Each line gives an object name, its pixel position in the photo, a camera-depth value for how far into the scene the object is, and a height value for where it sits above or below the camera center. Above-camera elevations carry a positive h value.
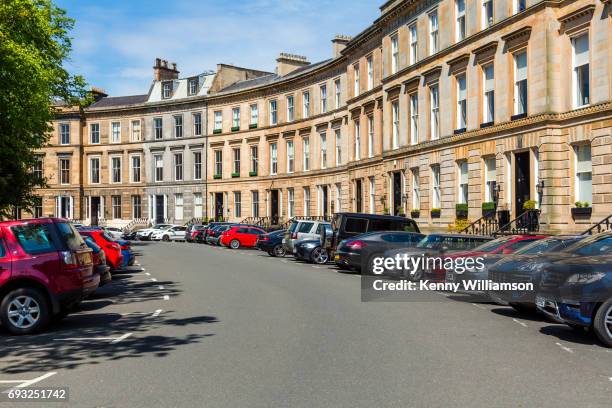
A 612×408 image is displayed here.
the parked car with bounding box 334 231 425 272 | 24.45 -0.80
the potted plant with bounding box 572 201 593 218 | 27.03 +0.28
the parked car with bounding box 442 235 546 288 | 16.44 -0.81
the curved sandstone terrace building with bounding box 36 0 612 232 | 28.36 +5.93
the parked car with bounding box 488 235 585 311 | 13.77 -1.00
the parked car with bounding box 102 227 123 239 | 45.59 -0.43
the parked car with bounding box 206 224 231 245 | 51.61 -0.58
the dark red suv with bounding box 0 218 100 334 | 12.26 -0.77
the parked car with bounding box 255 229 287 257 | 37.09 -1.04
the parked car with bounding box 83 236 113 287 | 15.62 -0.81
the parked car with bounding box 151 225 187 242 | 61.81 -0.67
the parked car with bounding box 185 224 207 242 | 57.72 -0.44
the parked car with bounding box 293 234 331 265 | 30.72 -1.24
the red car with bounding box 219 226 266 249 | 47.88 -0.83
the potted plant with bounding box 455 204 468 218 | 34.62 +0.44
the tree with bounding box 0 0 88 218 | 25.11 +5.50
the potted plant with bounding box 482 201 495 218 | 31.97 +0.43
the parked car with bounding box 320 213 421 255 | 28.42 -0.12
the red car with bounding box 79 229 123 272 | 22.36 -0.58
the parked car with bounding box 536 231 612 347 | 10.77 -1.16
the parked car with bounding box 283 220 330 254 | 32.31 -0.37
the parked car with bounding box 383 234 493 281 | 19.39 -0.76
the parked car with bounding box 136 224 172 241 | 62.88 -0.47
